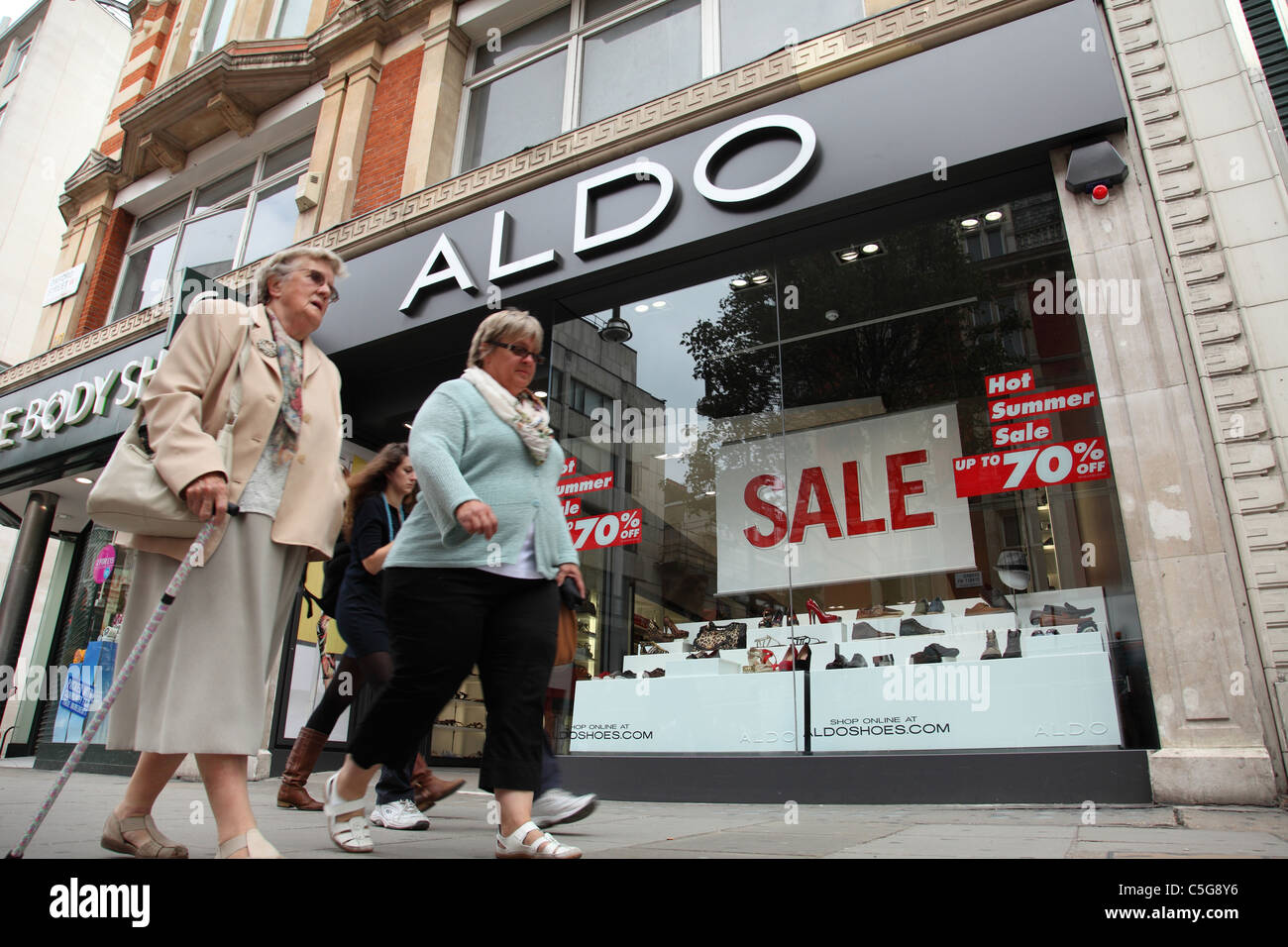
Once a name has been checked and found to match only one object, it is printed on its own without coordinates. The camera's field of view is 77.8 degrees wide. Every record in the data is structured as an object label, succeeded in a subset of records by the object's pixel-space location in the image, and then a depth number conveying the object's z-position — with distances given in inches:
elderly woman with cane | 80.7
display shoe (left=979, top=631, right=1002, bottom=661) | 199.8
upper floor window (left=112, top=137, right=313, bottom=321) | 427.5
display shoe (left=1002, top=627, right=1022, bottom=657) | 197.8
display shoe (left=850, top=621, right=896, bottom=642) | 233.5
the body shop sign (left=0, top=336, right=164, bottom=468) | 390.0
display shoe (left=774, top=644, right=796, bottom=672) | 229.0
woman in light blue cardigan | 90.7
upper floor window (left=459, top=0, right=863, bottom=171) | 294.8
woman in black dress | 148.3
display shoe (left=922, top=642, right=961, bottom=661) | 207.6
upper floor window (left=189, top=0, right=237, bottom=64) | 507.2
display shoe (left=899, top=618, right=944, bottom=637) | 222.9
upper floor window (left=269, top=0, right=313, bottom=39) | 471.5
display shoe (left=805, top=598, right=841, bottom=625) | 248.5
